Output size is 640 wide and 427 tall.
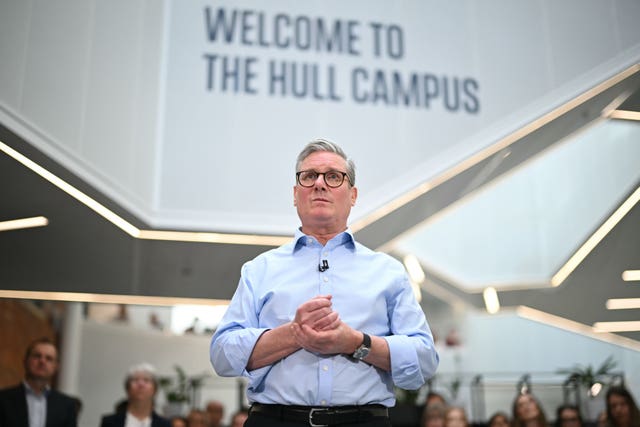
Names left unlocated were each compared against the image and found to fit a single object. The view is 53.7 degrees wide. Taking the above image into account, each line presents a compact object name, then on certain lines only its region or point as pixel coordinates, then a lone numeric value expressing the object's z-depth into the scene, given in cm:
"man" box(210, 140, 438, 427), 136
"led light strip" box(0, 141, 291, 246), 374
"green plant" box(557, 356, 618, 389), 499
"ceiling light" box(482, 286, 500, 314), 572
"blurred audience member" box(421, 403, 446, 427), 456
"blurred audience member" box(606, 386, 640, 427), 417
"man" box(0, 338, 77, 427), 326
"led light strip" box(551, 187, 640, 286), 462
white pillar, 762
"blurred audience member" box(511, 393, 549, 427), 443
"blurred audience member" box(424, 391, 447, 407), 480
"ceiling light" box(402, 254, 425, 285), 527
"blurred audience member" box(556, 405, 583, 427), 461
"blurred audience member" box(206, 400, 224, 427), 533
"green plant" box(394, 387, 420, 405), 576
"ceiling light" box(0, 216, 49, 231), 390
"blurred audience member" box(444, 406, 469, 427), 432
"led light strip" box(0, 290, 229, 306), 409
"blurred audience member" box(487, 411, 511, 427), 448
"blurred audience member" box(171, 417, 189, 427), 480
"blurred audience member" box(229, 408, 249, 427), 467
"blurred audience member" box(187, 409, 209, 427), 483
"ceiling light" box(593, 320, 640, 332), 464
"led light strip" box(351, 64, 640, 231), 410
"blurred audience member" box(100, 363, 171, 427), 349
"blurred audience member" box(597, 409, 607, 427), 446
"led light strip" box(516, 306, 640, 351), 480
